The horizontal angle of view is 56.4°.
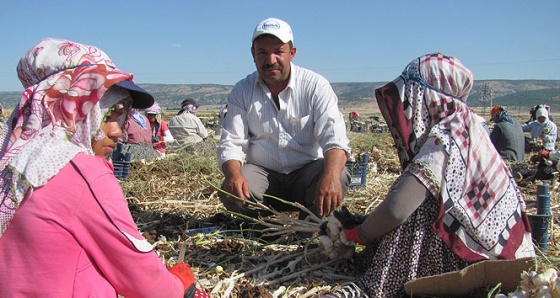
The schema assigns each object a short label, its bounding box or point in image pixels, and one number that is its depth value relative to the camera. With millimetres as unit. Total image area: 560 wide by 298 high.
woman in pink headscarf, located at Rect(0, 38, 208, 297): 1443
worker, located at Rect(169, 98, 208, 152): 7888
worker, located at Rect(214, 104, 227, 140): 9855
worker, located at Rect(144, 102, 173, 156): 8211
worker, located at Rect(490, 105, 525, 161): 7051
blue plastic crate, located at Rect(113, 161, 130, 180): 4977
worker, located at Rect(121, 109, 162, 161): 5910
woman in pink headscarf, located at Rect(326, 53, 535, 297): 2234
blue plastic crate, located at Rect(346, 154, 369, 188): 4918
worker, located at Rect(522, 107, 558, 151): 9109
